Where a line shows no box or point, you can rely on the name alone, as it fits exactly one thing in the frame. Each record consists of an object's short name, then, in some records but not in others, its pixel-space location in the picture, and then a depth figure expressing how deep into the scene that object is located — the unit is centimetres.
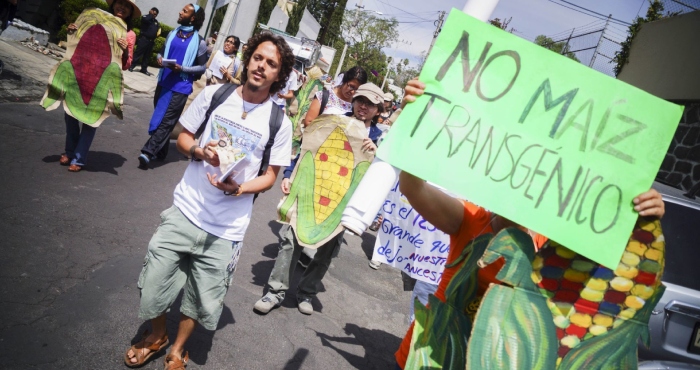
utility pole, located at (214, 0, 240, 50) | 1501
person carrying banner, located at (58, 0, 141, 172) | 560
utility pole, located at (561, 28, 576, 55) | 1436
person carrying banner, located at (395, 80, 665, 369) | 193
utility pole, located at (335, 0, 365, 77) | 4986
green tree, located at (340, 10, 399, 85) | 5466
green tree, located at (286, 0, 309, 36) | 4338
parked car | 386
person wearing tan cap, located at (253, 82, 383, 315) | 420
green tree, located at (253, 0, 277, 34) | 3525
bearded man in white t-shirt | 285
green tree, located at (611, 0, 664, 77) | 1234
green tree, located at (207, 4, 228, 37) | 2562
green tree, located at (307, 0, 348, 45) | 5622
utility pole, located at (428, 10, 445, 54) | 4025
